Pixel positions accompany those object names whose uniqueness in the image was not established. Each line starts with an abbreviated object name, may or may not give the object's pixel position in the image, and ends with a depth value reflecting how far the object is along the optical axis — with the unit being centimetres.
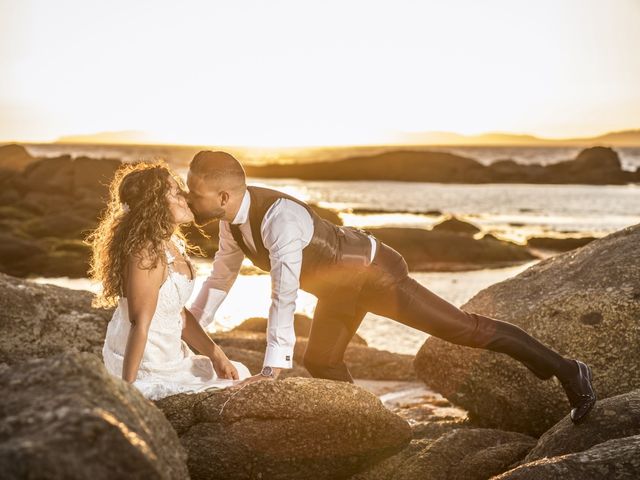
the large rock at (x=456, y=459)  542
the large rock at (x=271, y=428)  507
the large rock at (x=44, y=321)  640
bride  500
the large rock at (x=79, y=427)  255
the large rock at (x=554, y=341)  674
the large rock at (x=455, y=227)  2841
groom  520
